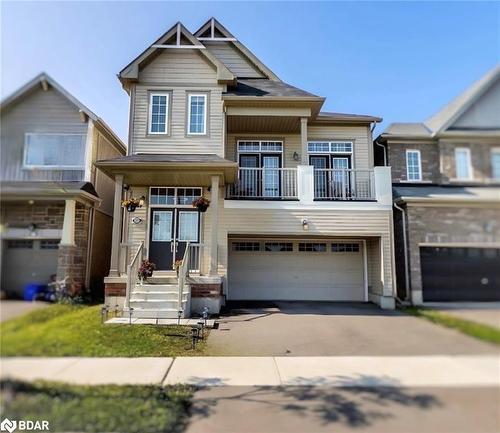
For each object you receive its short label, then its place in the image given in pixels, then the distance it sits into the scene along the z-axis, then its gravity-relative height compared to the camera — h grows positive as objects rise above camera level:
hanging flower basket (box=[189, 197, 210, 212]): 8.47 +1.46
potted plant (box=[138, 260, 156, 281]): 7.37 -0.22
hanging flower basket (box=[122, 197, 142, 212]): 7.32 +1.29
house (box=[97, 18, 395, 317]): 7.49 +1.76
